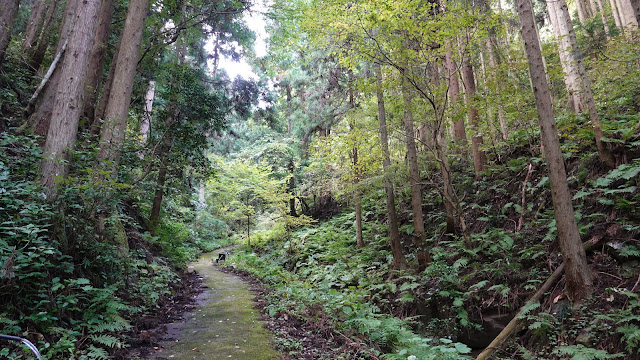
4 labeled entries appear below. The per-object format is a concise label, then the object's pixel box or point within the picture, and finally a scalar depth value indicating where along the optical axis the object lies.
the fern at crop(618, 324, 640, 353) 3.77
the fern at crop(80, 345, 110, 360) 3.27
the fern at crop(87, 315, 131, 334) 3.71
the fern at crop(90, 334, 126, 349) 3.51
